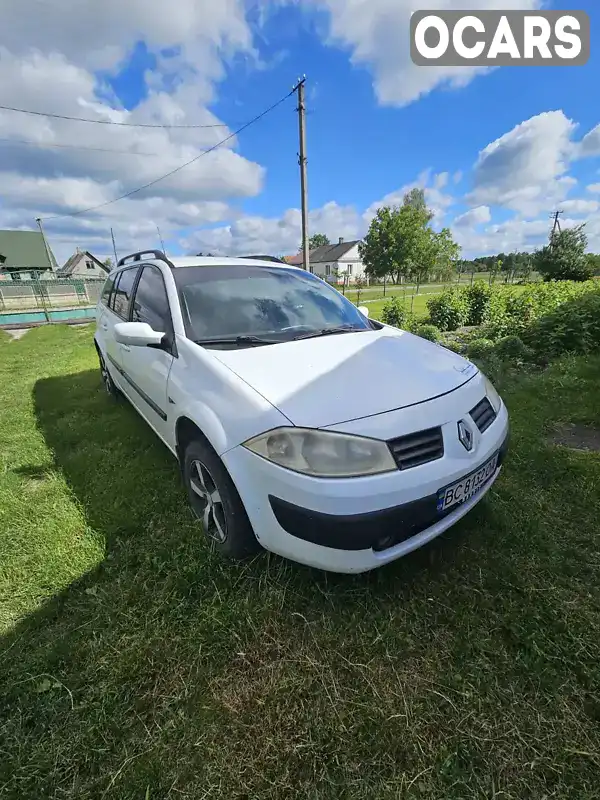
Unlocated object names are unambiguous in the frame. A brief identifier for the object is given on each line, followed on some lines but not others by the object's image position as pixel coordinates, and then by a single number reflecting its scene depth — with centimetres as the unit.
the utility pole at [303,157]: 1150
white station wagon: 151
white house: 5944
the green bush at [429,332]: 718
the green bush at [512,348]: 580
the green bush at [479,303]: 966
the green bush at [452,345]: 674
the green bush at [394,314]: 981
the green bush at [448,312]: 938
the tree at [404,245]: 3934
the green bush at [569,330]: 563
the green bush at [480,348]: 617
